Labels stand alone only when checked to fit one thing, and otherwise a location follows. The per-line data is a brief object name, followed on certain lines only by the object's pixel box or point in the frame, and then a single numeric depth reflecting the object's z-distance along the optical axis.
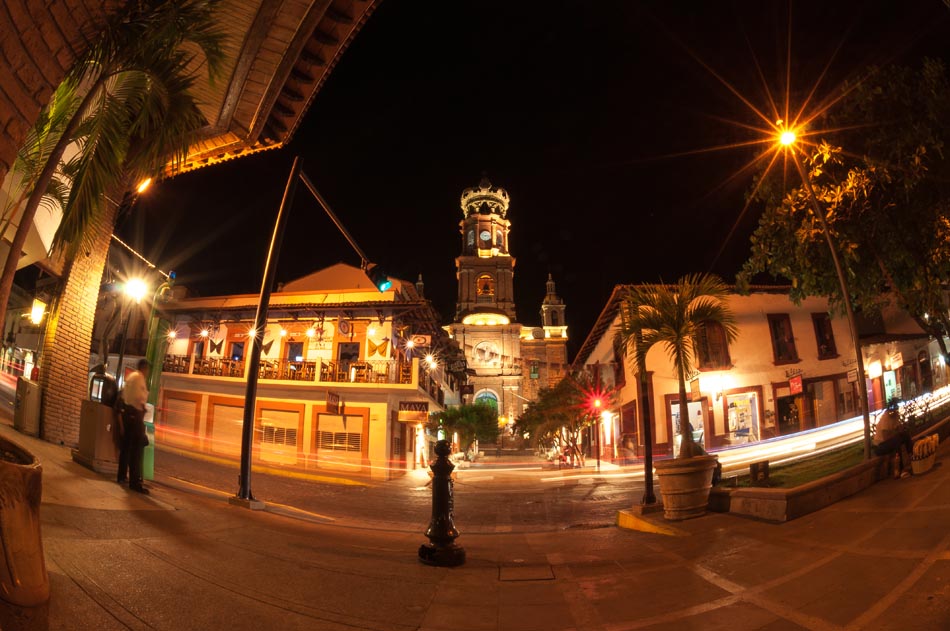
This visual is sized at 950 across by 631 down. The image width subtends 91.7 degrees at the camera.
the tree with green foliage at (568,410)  25.17
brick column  6.48
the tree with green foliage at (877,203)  7.59
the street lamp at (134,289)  9.36
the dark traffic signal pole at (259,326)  6.75
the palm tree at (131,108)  2.97
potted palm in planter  6.73
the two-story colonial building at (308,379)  21.33
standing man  5.18
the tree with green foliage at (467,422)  30.68
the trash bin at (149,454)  5.97
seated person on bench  7.02
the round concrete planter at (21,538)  1.87
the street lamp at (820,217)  8.54
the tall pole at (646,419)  7.39
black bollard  4.34
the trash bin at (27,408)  6.40
